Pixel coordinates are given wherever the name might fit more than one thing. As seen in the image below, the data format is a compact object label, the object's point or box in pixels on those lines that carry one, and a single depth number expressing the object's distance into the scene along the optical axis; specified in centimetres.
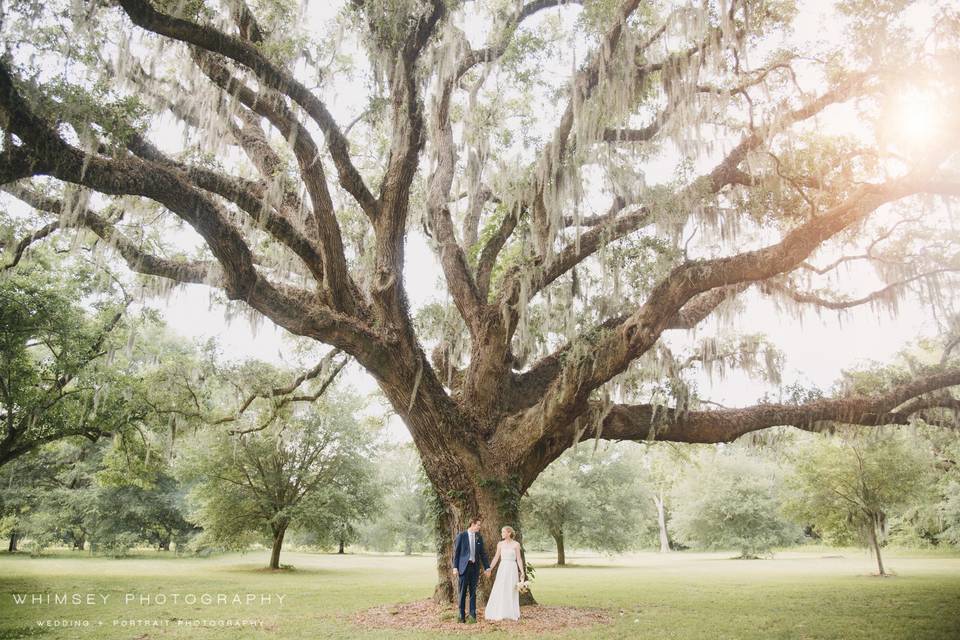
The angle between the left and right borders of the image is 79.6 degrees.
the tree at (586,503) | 2259
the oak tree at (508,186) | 674
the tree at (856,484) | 1533
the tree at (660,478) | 2537
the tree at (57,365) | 1023
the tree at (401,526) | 4050
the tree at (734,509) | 2836
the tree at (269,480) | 1925
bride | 741
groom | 740
